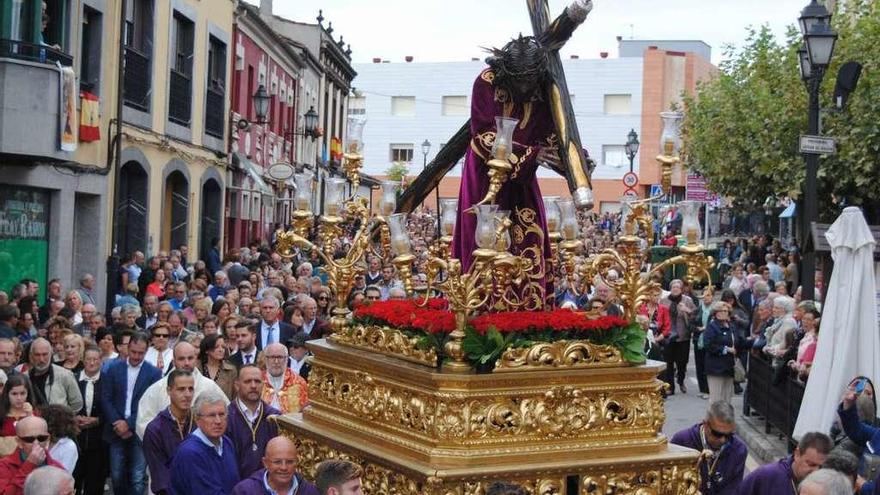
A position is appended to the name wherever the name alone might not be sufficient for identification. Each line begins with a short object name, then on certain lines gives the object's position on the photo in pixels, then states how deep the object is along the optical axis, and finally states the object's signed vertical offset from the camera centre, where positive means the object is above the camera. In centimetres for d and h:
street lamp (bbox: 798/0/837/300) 1620 +205
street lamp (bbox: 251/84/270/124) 2955 +250
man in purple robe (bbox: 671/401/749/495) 782 -116
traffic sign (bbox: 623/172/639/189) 2620 +106
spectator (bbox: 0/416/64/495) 801 -140
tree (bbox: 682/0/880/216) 2741 +278
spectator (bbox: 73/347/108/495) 1123 -174
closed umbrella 1181 -69
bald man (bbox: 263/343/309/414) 991 -116
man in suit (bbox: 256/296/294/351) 1323 -100
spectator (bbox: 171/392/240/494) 772 -132
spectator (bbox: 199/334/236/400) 1098 -113
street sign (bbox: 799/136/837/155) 1594 +112
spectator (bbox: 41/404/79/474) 928 -144
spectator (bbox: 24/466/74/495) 665 -127
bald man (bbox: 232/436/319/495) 686 -123
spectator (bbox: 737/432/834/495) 743 -120
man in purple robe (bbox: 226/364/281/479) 843 -122
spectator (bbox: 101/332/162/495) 1114 -150
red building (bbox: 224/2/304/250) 3322 +242
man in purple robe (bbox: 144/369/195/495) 903 -136
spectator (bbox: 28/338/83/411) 1091 -129
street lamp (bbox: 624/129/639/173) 3231 +209
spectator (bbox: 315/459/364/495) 613 -110
